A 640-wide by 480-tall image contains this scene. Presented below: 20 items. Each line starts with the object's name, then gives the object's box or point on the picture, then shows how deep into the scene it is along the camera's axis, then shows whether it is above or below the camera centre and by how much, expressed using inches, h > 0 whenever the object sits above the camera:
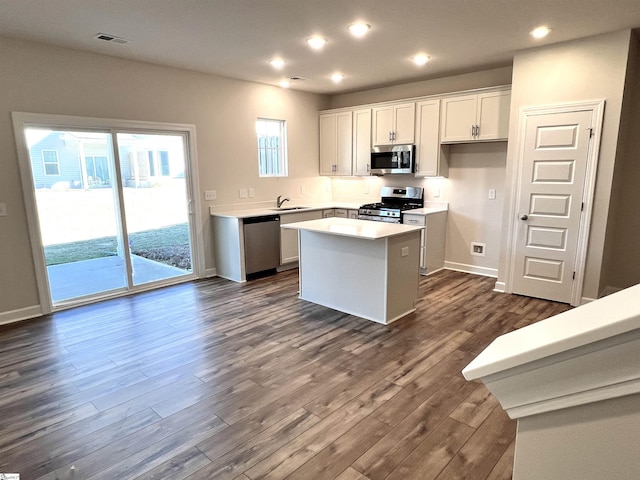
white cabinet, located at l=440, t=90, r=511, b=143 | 186.7 +27.2
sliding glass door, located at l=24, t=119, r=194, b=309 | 163.2 -15.6
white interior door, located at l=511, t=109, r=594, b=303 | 157.5 -12.4
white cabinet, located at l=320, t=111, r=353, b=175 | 251.4 +20.1
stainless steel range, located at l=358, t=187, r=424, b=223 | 218.4 -18.8
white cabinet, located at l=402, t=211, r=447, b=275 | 208.1 -35.9
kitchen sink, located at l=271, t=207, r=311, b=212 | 230.5 -21.3
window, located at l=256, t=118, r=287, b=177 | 238.4 +16.3
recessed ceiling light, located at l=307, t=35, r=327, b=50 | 149.0 +51.4
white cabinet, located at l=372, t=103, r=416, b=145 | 218.5 +28.2
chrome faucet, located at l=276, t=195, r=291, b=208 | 245.3 -17.1
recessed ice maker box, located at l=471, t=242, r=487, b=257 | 211.8 -41.7
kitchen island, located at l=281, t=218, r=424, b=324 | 145.4 -37.0
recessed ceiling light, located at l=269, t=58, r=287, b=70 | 179.0 +52.0
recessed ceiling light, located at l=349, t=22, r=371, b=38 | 135.2 +51.2
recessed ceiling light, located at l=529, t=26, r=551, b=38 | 140.6 +51.0
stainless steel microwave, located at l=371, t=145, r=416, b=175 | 219.3 +8.0
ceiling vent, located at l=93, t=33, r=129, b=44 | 143.1 +51.1
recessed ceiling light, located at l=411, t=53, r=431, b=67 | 174.3 +52.2
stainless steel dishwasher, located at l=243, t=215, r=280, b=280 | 206.7 -38.1
